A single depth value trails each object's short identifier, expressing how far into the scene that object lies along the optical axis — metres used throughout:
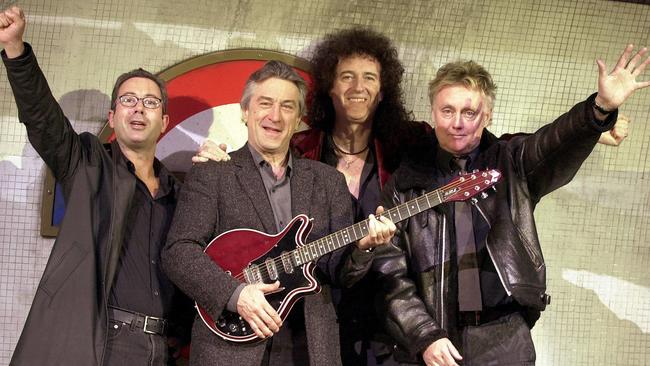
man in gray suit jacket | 6.02
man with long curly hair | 7.86
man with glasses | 6.30
